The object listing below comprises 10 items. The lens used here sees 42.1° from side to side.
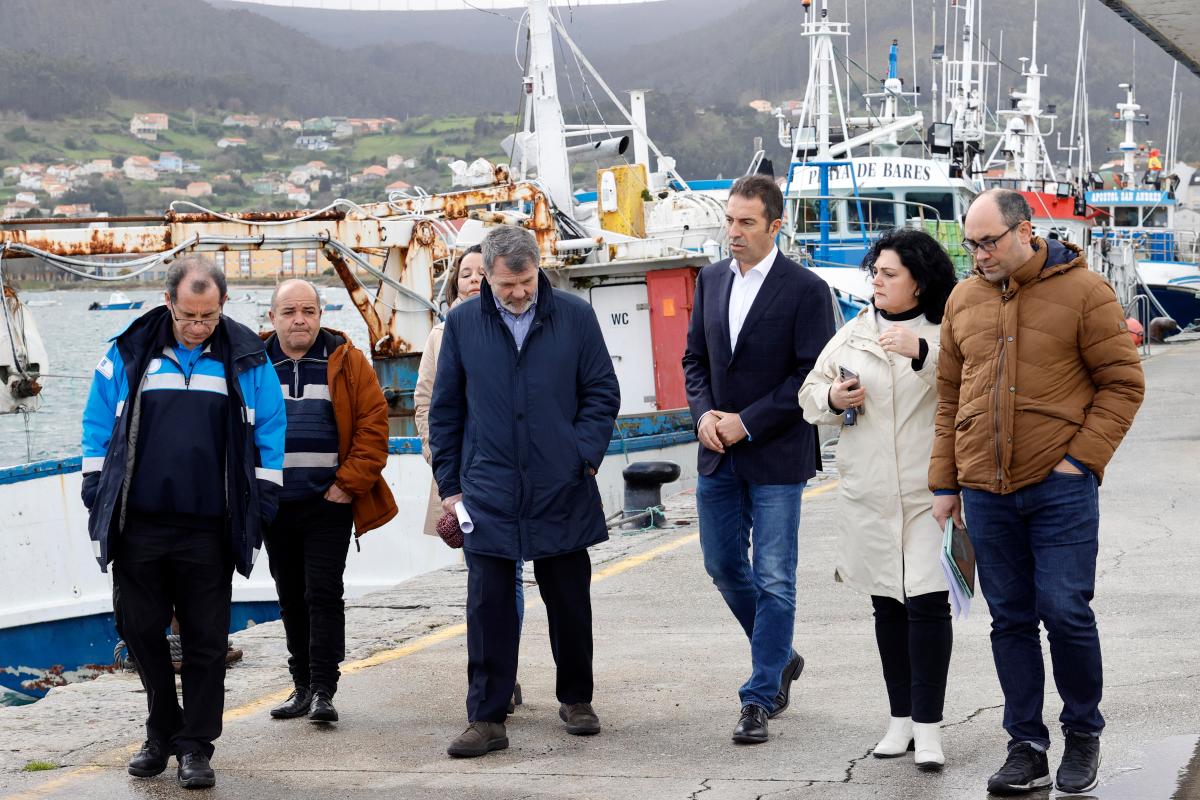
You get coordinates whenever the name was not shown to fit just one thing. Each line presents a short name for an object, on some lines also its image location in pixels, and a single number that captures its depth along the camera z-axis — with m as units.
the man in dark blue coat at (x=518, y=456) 5.72
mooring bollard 11.37
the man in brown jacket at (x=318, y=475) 6.24
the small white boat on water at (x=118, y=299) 116.28
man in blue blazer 5.80
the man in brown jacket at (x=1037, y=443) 4.69
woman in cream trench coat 5.20
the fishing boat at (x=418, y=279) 13.15
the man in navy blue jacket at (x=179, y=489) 5.32
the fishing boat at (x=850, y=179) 25.09
